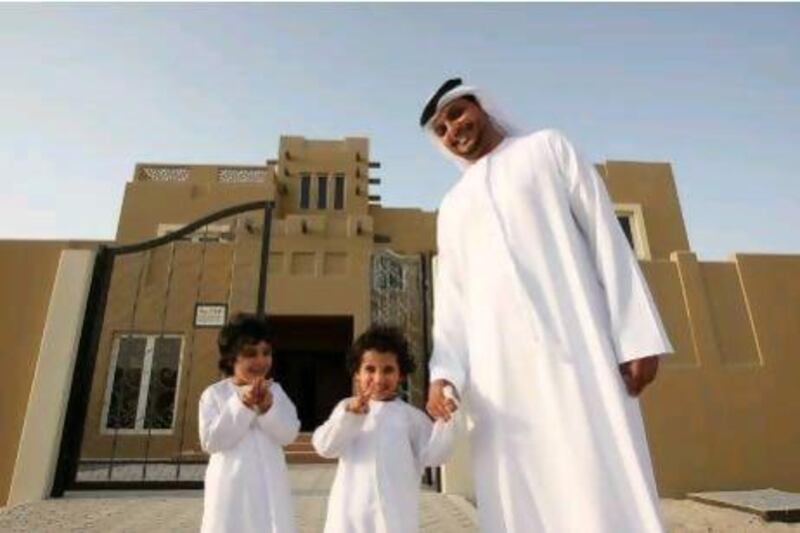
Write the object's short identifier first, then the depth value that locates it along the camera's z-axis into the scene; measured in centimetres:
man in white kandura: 170
